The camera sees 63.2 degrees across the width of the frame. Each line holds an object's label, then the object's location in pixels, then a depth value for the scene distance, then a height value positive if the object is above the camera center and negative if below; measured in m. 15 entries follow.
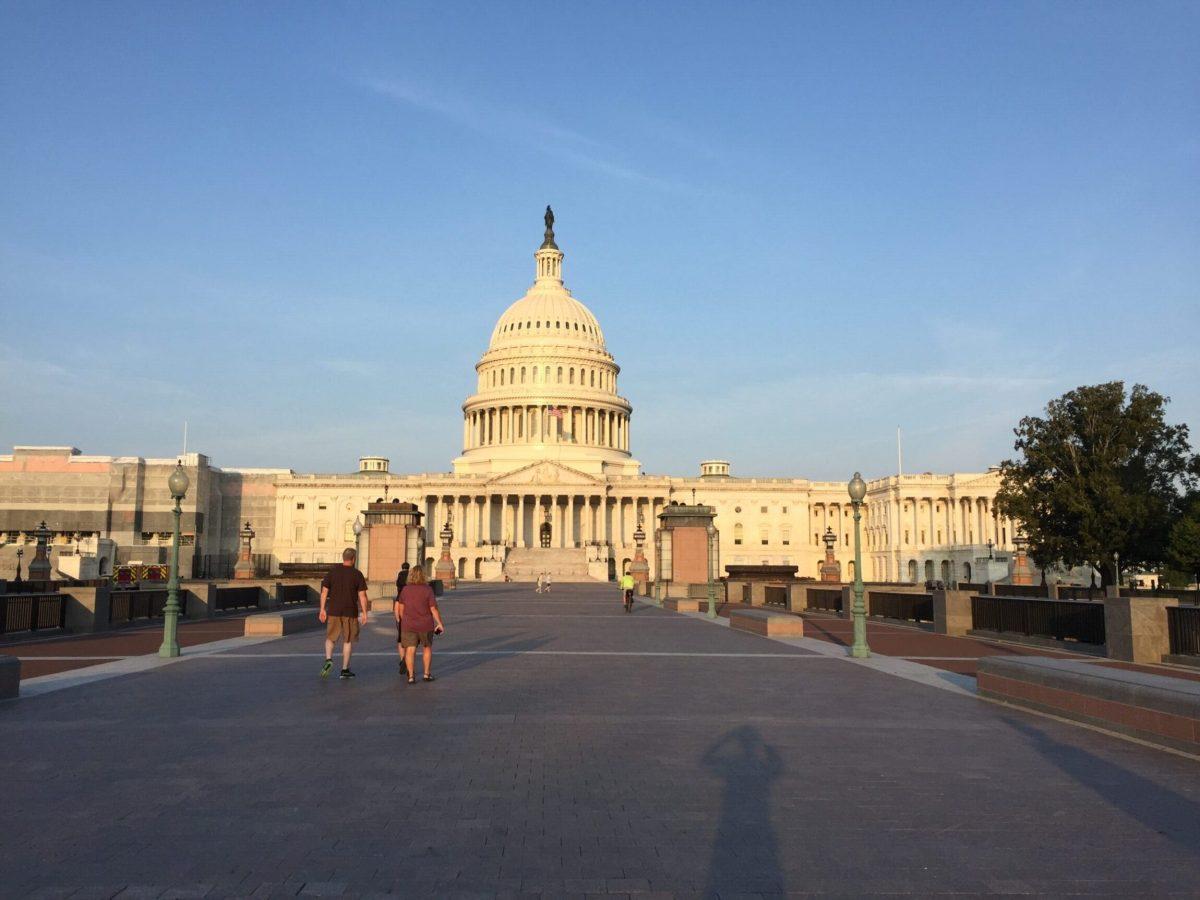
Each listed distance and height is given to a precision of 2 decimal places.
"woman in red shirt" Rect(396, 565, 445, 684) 16.35 -0.79
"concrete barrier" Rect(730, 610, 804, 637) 27.38 -1.47
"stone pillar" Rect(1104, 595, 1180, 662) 20.19 -1.20
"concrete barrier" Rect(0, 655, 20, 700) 13.84 -1.50
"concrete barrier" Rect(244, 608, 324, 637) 27.20 -1.48
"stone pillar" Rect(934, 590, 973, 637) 28.69 -1.19
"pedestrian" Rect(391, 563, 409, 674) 16.68 -0.31
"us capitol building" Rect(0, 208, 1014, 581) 113.75 +9.85
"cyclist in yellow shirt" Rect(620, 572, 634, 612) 39.78 -0.63
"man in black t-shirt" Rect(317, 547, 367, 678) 17.17 -0.57
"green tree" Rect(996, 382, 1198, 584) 60.16 +6.04
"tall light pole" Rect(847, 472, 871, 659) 21.45 -1.10
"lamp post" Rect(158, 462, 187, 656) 20.52 -1.06
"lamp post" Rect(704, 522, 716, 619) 38.93 +0.34
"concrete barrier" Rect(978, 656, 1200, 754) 10.91 -1.56
